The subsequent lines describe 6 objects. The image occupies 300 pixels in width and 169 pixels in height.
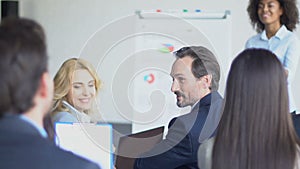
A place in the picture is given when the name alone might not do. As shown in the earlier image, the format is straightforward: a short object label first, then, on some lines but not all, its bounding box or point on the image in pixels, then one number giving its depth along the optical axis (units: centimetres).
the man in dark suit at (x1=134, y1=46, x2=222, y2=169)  229
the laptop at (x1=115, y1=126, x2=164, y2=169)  276
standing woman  364
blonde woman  255
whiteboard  521
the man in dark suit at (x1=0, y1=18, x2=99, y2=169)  102
